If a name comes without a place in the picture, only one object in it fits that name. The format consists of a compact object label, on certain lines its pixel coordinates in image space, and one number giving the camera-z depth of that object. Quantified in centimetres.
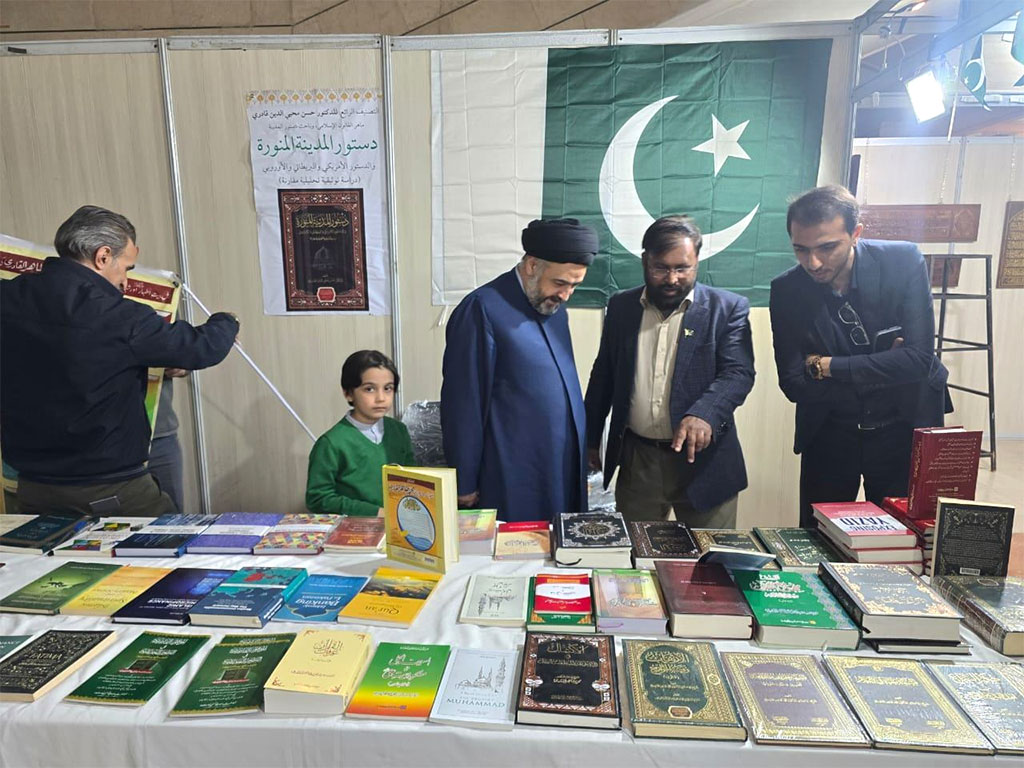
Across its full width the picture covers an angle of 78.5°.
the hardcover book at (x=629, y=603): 117
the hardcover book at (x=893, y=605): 111
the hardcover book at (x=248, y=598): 121
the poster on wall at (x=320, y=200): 297
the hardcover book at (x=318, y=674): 98
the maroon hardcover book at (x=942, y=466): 140
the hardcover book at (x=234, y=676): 99
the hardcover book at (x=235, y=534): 151
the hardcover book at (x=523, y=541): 148
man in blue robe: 196
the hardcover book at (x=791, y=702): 92
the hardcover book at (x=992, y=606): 110
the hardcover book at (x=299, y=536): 150
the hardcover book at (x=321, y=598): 123
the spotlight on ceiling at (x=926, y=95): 224
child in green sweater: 192
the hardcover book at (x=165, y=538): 150
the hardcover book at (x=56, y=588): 126
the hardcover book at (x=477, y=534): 150
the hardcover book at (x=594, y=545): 142
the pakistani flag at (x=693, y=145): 281
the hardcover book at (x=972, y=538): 127
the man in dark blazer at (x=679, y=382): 204
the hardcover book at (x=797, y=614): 112
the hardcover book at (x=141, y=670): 101
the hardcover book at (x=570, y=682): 96
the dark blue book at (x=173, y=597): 123
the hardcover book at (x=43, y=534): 151
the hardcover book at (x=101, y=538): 151
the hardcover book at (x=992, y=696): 91
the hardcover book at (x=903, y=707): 90
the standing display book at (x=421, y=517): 137
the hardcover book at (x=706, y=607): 115
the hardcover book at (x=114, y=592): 126
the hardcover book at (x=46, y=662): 102
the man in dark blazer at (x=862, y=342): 215
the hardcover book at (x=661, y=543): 142
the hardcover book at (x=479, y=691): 96
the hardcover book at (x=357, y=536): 150
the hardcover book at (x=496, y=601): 120
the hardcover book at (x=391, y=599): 121
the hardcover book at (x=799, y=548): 139
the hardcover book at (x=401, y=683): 98
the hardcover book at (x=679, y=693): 93
